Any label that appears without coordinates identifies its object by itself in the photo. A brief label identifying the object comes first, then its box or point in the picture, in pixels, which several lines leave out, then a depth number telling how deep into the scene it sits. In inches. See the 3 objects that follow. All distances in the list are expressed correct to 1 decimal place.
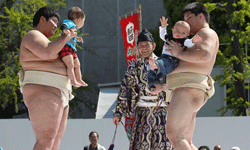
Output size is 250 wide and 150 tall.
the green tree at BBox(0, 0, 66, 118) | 655.1
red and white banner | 463.2
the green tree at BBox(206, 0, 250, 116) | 563.5
